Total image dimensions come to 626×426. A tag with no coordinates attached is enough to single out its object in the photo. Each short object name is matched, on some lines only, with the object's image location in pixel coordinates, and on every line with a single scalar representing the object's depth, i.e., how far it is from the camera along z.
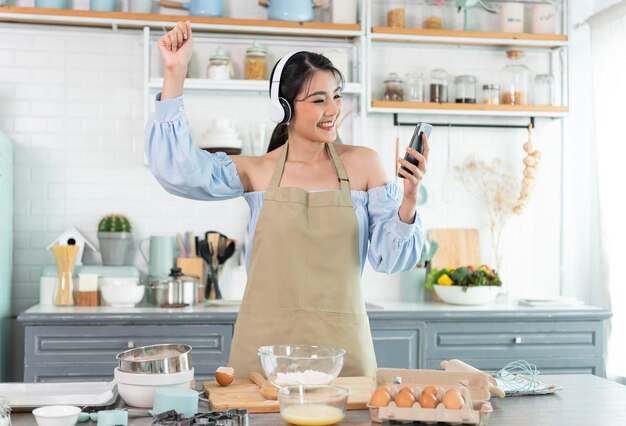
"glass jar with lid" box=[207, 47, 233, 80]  5.17
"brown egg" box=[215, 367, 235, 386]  2.50
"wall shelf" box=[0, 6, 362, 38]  5.02
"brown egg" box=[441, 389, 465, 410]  2.17
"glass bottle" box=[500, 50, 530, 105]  5.55
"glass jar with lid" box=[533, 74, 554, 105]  5.58
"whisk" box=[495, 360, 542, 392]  2.58
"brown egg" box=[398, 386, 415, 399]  2.23
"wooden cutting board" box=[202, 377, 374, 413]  2.29
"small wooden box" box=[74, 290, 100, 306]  4.91
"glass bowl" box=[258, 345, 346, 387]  2.32
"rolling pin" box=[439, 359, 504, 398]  2.41
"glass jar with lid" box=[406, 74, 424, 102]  5.45
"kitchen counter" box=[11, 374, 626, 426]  2.23
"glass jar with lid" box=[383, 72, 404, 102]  5.39
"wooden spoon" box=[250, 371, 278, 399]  2.35
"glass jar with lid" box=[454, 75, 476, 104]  5.48
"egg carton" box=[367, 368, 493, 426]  2.15
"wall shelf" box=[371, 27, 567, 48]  5.33
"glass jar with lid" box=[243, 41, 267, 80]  5.21
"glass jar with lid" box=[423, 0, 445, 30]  5.64
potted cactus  5.11
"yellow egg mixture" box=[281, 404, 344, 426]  2.10
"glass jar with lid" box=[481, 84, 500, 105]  5.49
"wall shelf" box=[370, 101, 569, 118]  5.31
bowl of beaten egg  2.11
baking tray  2.32
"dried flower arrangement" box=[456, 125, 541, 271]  5.58
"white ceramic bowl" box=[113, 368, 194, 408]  2.30
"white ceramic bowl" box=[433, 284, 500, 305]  5.07
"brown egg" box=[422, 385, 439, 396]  2.22
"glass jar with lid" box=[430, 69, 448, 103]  5.45
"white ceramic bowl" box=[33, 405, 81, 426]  2.09
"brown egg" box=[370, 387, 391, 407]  2.20
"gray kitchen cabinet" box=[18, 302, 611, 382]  4.52
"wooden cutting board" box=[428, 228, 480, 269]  5.57
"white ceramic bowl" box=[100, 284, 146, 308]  4.85
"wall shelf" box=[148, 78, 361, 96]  5.08
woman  2.92
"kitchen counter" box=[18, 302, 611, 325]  4.53
